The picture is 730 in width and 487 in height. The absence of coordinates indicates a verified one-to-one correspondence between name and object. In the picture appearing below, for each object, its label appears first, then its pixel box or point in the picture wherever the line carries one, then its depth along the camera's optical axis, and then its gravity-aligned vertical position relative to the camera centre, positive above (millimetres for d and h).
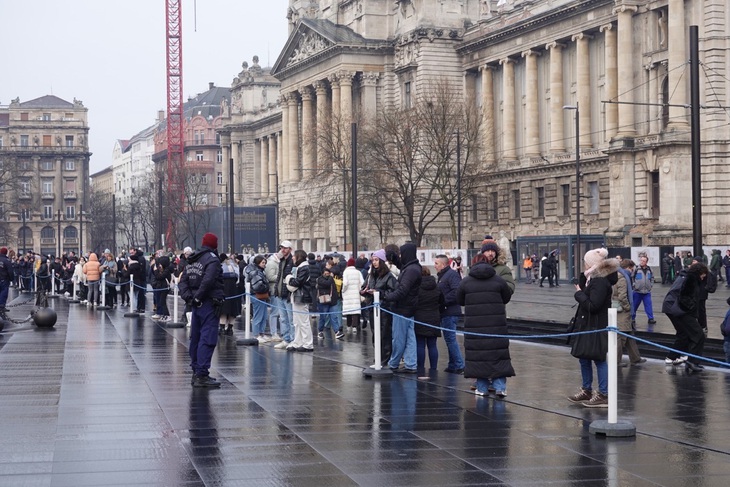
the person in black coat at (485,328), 15523 -839
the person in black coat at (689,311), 19328 -820
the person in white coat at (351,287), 27328 -589
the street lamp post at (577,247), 59812 +461
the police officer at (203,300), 17125 -529
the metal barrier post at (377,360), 18422 -1438
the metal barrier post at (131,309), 36312 -1369
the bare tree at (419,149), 68875 +5966
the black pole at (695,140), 26141 +2325
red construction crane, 144875 +20524
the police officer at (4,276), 31969 -321
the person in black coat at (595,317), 14656 -686
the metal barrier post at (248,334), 24859 -1465
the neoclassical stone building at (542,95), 61906 +9935
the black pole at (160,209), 79425 +3310
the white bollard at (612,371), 12570 -1122
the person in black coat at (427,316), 18984 -849
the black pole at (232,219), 66588 +2136
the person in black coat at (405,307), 18344 -694
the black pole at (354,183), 49000 +2915
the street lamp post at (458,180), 61944 +3745
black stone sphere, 30141 -1293
